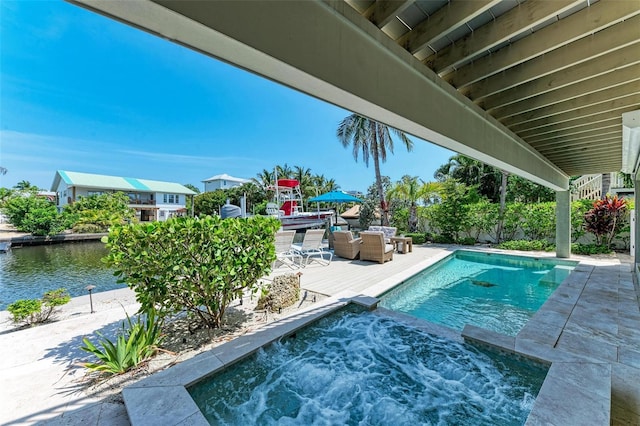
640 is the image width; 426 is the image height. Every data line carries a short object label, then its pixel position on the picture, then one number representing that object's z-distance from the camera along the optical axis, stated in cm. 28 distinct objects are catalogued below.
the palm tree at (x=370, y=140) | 1480
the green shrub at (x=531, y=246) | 1089
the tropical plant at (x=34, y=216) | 1667
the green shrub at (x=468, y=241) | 1255
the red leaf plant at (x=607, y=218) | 955
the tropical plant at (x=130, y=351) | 267
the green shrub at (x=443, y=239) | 1317
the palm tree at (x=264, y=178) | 3634
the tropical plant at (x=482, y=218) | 1262
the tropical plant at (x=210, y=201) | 4113
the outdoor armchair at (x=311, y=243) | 757
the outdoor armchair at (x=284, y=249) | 702
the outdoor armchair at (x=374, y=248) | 777
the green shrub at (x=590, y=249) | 962
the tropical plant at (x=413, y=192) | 1365
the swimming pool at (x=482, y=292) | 456
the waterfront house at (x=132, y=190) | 2531
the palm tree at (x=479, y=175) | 1966
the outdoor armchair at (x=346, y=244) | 838
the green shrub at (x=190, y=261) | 305
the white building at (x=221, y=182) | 5166
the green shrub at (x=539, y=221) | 1120
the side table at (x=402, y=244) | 994
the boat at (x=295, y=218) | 1664
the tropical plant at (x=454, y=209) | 1309
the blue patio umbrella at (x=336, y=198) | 1062
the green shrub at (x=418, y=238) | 1308
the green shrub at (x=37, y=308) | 400
